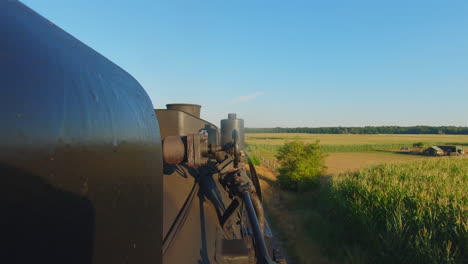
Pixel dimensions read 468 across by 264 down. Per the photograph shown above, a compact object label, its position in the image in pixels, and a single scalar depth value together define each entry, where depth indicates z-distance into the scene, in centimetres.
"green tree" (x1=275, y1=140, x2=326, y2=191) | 1581
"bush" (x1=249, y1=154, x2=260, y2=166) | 2889
